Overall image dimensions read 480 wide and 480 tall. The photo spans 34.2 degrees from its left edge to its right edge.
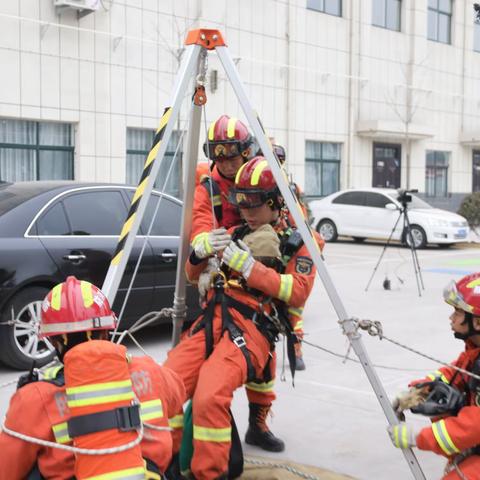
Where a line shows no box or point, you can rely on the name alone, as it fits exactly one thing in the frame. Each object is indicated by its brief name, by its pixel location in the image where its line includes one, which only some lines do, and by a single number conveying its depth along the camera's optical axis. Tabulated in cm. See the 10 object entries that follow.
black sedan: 664
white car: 1941
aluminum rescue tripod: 387
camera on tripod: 1226
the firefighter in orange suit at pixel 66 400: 262
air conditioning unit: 1877
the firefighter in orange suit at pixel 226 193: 438
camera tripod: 1172
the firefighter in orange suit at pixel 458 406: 331
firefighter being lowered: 376
